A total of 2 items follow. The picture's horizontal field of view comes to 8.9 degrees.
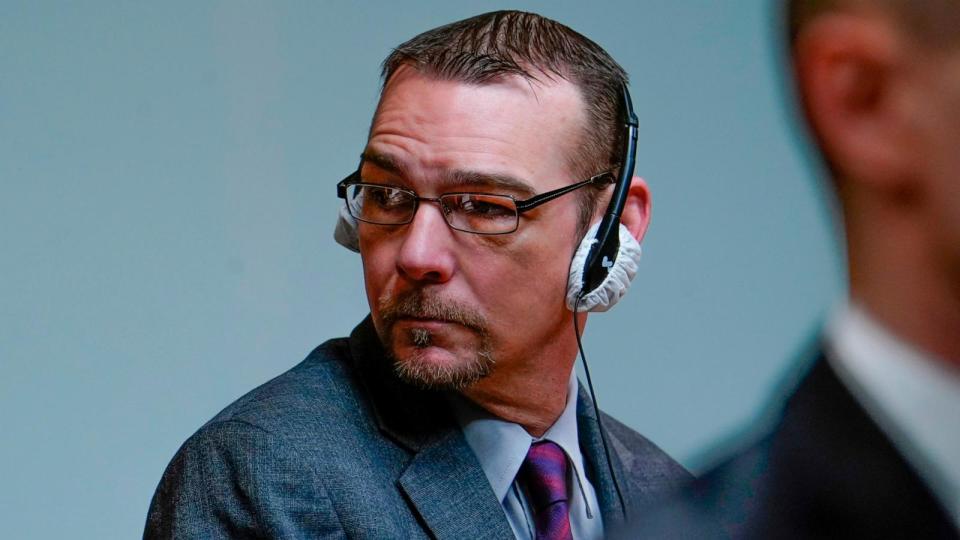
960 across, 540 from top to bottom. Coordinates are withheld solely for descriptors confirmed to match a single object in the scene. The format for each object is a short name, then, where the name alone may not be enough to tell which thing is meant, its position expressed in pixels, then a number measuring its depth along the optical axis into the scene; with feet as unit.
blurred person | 6.46
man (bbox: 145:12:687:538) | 12.64
